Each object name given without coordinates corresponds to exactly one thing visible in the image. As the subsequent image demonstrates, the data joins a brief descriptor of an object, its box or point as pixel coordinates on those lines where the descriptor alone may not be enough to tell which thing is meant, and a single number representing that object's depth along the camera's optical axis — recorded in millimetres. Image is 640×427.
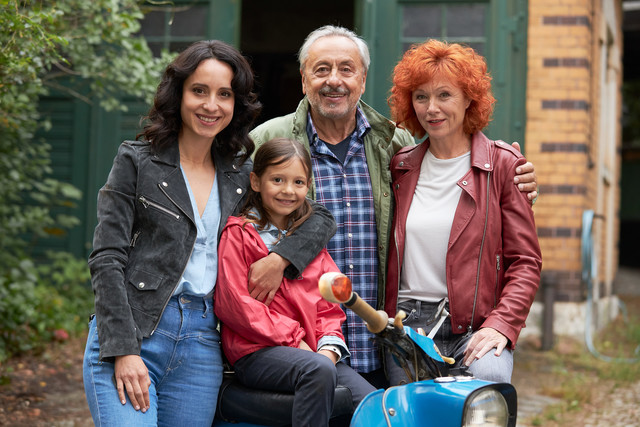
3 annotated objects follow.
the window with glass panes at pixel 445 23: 6656
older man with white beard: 2910
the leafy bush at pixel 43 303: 5223
